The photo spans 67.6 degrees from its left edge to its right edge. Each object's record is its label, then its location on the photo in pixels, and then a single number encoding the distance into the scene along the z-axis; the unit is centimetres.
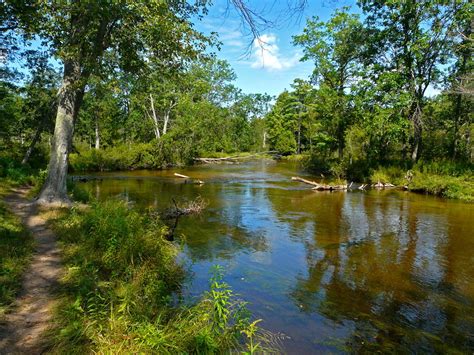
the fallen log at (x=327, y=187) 2209
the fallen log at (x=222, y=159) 4433
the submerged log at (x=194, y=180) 2388
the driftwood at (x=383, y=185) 2342
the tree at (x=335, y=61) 2867
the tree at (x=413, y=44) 2144
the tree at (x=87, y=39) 925
